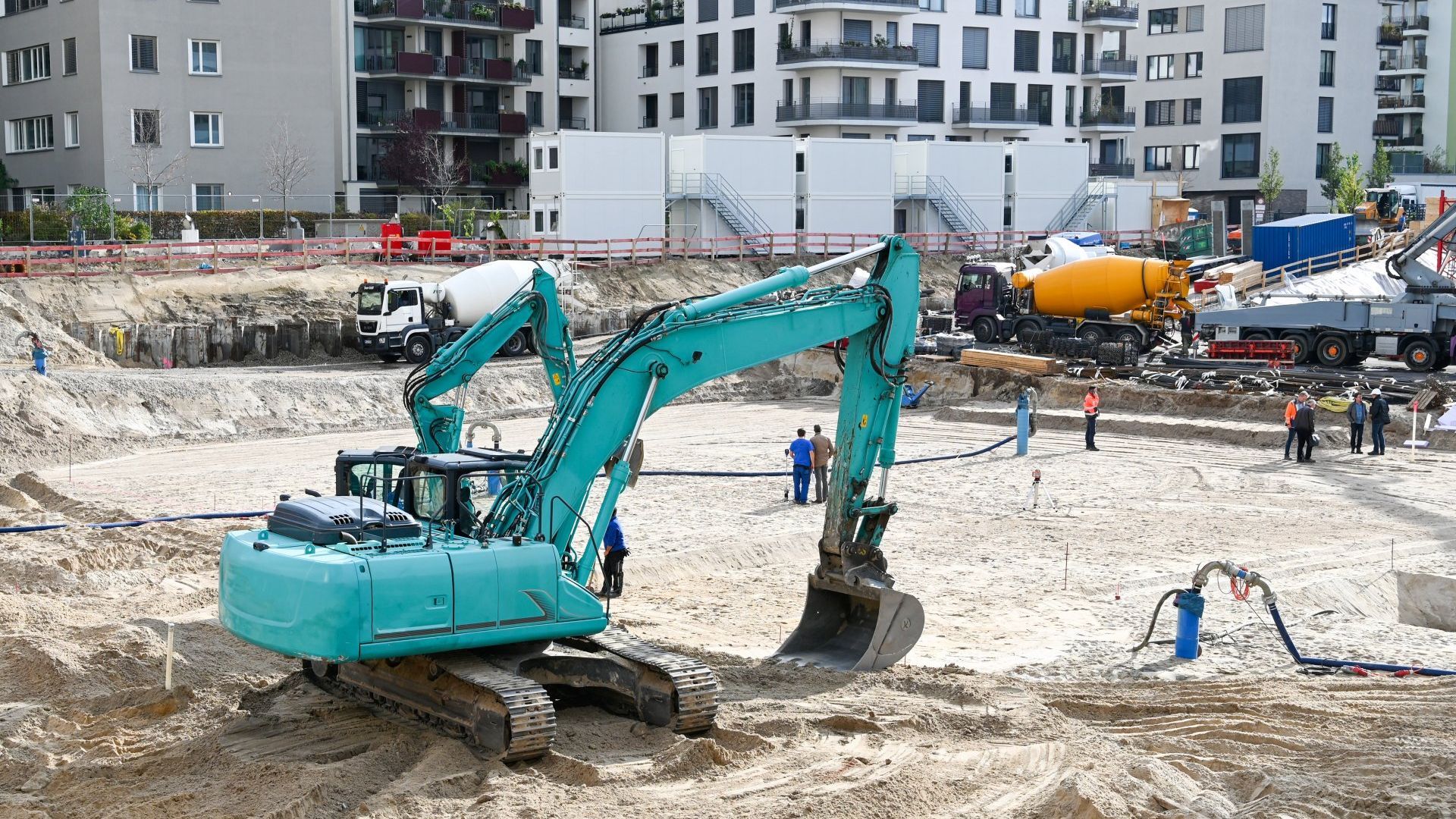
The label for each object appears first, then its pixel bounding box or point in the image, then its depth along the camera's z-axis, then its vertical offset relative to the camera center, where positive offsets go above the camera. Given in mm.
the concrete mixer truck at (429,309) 39562 -1486
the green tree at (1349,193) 73062 +2938
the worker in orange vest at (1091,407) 31297 -3119
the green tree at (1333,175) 78562 +4087
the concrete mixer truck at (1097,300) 41250 -1274
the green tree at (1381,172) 80812 +4358
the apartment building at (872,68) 66688 +8411
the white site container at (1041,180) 63438 +3106
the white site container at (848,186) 57750 +2567
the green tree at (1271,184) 76688 +3557
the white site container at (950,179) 60531 +2988
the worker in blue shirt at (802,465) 25250 -3485
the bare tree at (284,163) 53625 +3103
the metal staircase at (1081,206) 64875 +2034
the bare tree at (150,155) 50938 +3209
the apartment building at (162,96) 51000 +5396
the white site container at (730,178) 55000 +2716
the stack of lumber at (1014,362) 38906 -2803
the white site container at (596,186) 51281 +2279
